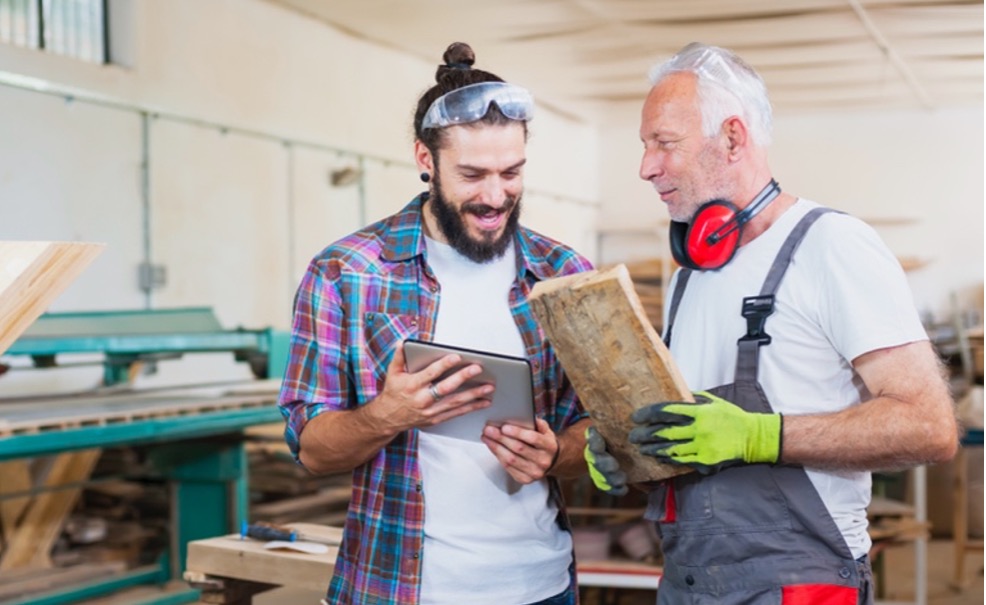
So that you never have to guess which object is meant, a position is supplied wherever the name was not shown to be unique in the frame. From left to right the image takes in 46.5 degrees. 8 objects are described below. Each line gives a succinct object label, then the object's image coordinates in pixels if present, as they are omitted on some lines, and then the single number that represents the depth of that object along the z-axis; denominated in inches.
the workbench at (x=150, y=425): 162.7
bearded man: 77.9
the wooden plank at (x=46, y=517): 197.9
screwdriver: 117.3
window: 224.5
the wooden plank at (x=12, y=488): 203.0
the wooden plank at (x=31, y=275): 53.8
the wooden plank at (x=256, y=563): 108.9
